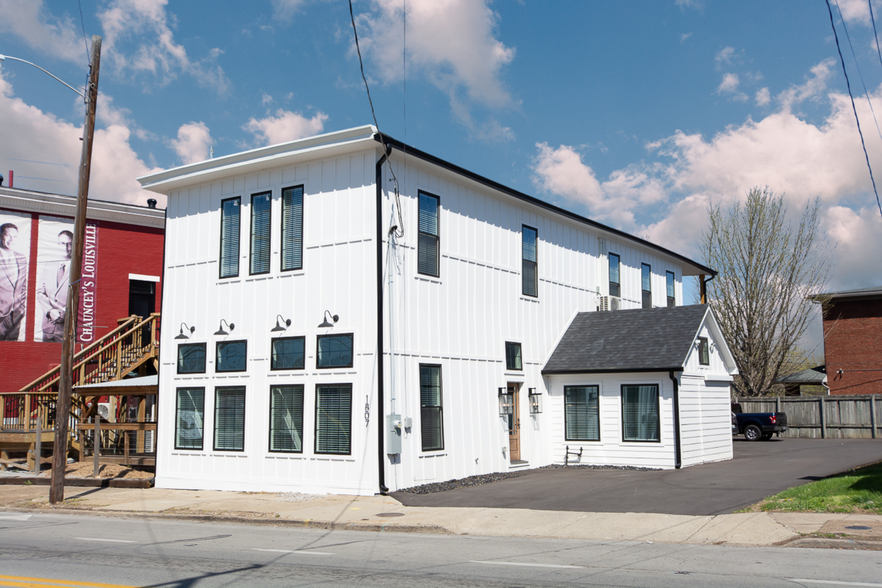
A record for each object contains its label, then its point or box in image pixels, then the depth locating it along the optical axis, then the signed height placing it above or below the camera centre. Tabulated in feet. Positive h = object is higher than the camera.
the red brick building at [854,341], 136.46 +6.65
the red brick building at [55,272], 87.76 +13.27
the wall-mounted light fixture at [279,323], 58.80 +4.37
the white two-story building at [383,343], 55.83 +3.07
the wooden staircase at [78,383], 74.49 -0.41
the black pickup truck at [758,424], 104.58 -6.28
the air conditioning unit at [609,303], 86.38 +8.61
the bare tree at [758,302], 129.49 +12.92
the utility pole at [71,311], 54.80 +5.07
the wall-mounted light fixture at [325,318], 56.44 +4.49
